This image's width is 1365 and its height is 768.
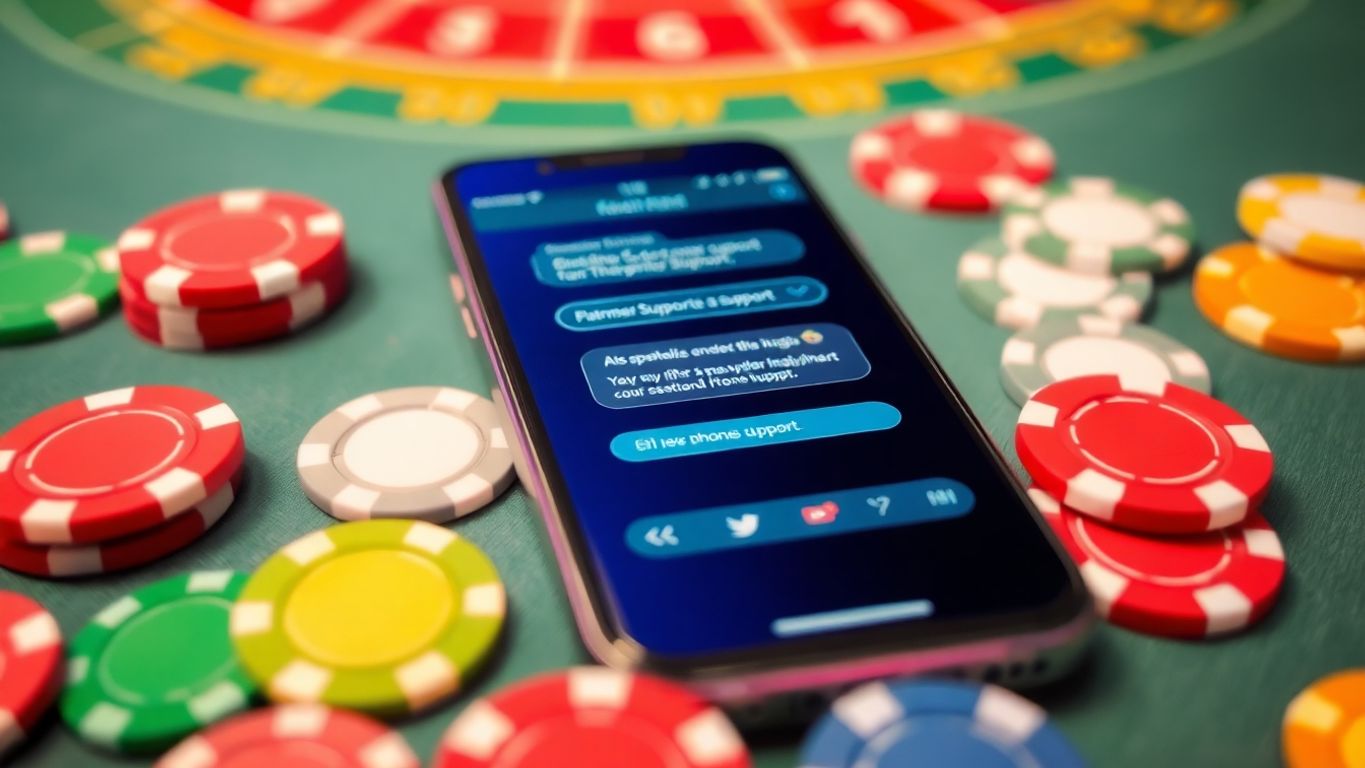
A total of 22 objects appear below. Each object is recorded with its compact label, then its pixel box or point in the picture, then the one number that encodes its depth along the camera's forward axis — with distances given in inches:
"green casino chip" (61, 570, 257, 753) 8.7
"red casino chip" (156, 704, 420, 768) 8.3
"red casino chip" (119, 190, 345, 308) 11.6
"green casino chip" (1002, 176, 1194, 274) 12.7
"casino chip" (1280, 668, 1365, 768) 8.6
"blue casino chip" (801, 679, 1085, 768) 8.3
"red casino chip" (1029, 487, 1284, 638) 9.5
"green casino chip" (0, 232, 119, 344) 11.9
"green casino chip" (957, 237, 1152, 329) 12.3
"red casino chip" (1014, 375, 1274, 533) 9.8
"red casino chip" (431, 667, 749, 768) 8.2
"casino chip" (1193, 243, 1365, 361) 11.9
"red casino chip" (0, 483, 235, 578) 9.7
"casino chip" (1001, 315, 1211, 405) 11.5
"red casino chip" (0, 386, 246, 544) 9.7
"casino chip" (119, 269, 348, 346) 11.7
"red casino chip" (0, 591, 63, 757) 8.7
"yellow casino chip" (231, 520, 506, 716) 8.8
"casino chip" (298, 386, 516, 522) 10.2
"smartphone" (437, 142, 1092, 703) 9.0
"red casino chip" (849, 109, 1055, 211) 13.8
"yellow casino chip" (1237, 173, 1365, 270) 12.3
